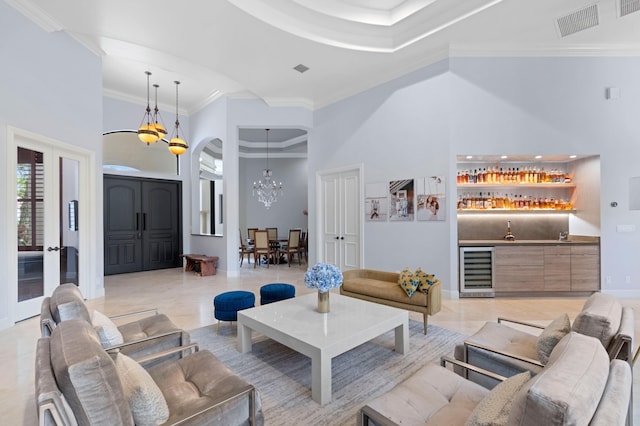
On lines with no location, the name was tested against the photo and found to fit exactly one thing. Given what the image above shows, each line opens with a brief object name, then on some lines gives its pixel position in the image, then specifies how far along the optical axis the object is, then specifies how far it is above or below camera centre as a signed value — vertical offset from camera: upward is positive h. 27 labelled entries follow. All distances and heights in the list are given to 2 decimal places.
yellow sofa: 3.63 -1.00
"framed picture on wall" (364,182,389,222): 6.07 +0.22
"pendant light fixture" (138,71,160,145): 6.13 +1.63
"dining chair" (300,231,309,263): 9.85 -0.91
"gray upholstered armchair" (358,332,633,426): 0.95 -0.66
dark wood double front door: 7.62 -0.23
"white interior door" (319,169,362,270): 6.60 -0.11
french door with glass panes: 4.21 -0.04
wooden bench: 7.39 -1.19
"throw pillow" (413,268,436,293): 3.66 -0.80
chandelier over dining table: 10.73 +0.87
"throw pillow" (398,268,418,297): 3.70 -0.84
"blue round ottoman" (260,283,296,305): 4.07 -1.04
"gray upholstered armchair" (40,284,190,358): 1.98 -0.85
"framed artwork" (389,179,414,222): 5.68 +0.25
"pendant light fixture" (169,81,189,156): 6.76 +1.52
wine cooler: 5.23 -0.98
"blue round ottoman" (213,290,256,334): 3.62 -1.06
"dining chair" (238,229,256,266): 8.88 -0.99
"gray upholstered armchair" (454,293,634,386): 1.77 -0.85
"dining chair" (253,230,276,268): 8.66 -0.85
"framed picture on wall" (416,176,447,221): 5.30 +0.26
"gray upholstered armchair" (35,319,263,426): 1.15 -0.76
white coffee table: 2.36 -1.01
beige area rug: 2.24 -1.41
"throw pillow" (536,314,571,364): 1.96 -0.81
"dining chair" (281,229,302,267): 9.09 -0.85
